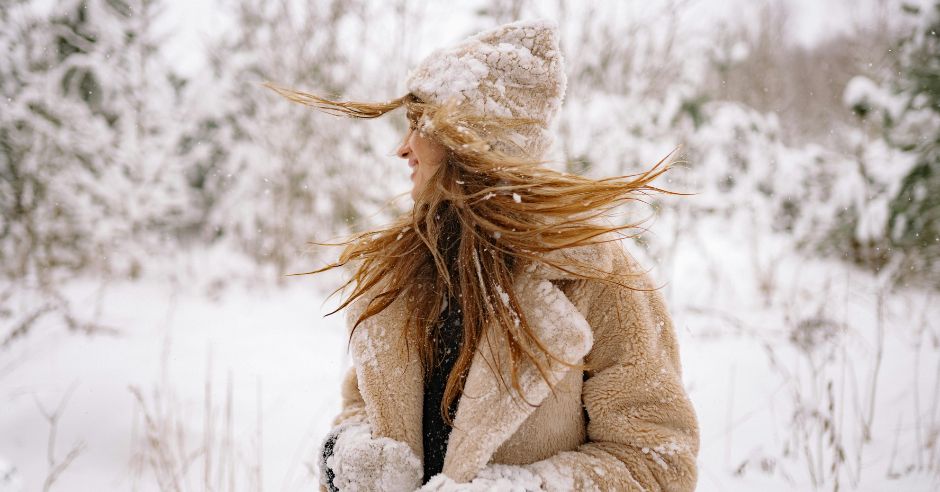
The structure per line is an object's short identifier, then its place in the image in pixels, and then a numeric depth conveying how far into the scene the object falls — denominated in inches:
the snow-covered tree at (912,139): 144.9
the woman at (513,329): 41.6
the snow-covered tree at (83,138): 225.3
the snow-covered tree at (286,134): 270.4
